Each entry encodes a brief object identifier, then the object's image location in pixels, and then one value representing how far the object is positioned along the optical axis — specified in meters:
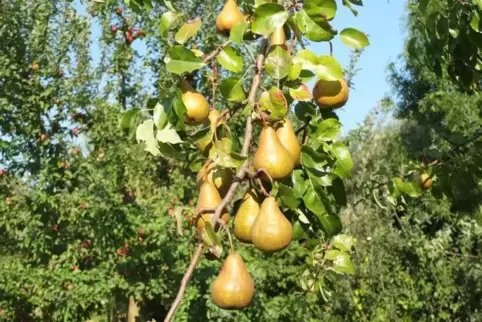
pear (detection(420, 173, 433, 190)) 1.92
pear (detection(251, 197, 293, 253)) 0.87
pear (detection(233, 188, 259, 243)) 0.92
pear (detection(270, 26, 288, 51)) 0.96
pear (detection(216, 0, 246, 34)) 1.04
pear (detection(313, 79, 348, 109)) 1.02
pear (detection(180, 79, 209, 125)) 0.97
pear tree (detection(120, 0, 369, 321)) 0.88
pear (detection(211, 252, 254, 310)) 0.87
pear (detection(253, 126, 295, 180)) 0.88
